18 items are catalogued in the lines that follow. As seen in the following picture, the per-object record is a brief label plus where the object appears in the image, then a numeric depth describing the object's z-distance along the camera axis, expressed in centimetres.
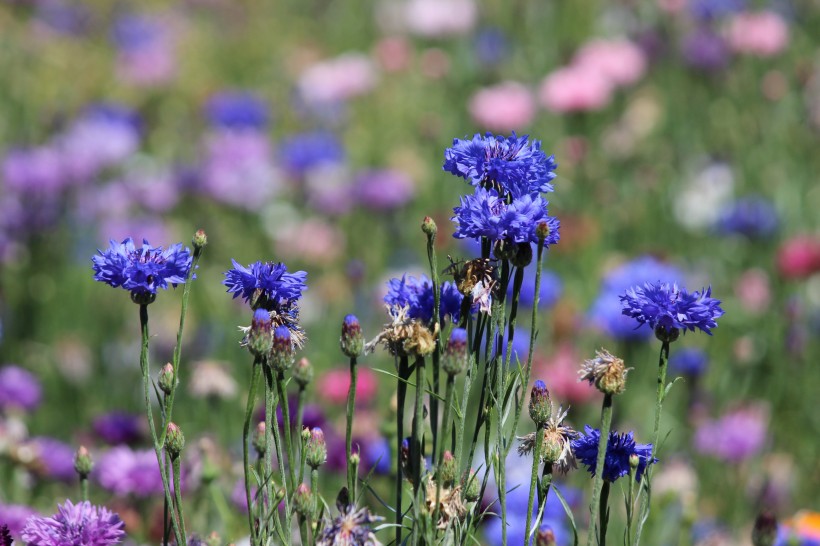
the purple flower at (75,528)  238
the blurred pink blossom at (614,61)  801
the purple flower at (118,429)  409
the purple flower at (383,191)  720
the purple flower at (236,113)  841
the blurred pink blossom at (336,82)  905
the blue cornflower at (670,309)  229
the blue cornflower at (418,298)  258
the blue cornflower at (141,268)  227
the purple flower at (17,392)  441
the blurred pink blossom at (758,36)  836
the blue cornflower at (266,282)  231
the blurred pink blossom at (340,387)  508
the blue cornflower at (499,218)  226
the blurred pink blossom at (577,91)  758
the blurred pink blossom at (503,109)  779
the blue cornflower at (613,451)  244
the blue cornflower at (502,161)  238
